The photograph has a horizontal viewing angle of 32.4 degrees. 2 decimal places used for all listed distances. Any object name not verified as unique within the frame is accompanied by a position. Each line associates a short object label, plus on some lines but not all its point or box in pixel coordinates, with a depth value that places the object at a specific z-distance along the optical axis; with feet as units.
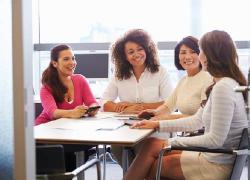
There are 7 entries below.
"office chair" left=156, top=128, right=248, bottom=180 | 6.58
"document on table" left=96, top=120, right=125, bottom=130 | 8.03
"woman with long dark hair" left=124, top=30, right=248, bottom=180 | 6.91
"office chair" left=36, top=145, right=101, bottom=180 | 5.57
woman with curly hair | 10.58
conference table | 6.93
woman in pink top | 10.10
